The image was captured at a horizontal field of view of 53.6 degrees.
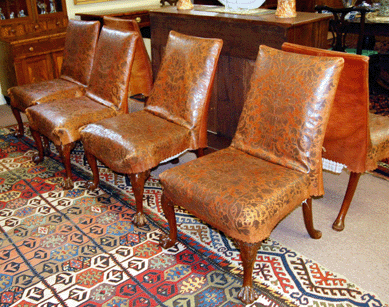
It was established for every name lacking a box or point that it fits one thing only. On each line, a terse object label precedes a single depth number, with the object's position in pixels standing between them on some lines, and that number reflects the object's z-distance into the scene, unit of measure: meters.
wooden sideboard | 2.34
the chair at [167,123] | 2.22
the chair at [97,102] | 2.65
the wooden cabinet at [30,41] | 4.14
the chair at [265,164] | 1.65
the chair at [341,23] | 4.22
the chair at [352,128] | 1.89
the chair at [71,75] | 3.14
